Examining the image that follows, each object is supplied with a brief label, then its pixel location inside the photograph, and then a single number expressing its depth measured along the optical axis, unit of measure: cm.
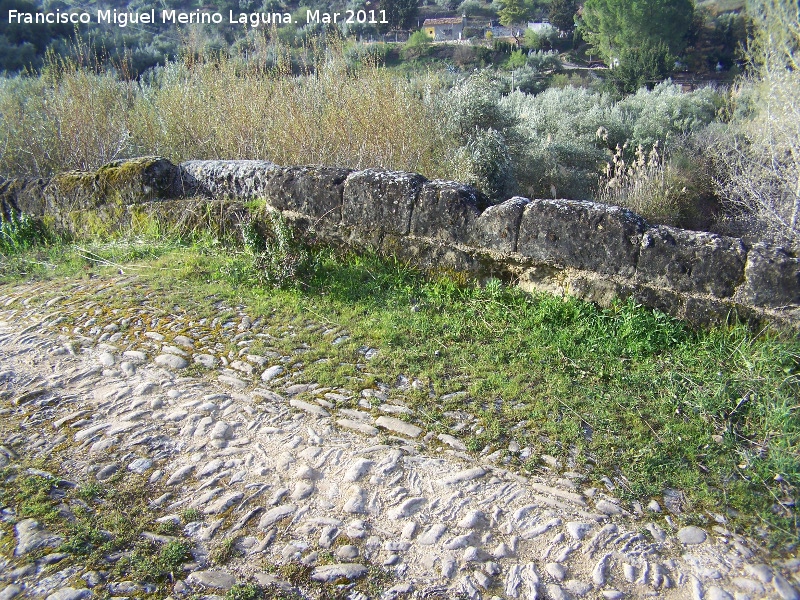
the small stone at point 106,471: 262
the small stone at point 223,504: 242
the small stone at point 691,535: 219
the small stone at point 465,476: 253
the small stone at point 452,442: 273
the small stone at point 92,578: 208
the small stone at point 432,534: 226
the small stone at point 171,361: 345
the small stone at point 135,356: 351
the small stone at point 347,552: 220
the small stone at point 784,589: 196
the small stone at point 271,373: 329
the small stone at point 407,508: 239
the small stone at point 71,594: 203
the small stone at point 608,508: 234
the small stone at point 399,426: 283
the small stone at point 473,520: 232
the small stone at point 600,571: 207
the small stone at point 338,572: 212
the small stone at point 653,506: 234
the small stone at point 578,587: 203
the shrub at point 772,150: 703
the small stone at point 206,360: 344
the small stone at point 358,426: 285
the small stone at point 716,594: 197
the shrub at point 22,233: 569
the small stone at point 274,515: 236
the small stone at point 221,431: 286
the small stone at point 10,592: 203
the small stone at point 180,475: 260
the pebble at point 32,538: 223
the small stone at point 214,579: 209
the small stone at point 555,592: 202
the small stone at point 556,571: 210
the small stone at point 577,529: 225
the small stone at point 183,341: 365
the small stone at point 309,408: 299
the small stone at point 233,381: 324
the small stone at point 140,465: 267
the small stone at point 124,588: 205
